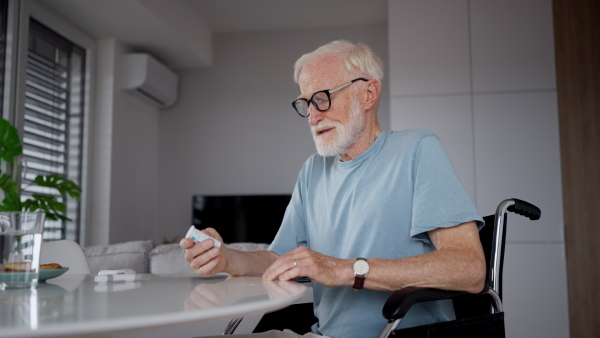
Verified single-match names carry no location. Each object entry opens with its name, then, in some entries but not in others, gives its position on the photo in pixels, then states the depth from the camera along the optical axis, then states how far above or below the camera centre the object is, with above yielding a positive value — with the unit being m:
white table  0.65 -0.12
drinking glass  1.01 -0.05
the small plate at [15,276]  1.04 -0.10
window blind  4.42 +0.83
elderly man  1.17 +0.01
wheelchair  1.07 -0.20
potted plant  3.67 +0.24
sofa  2.29 -0.15
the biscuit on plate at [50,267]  1.24 -0.10
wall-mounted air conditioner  5.38 +1.33
